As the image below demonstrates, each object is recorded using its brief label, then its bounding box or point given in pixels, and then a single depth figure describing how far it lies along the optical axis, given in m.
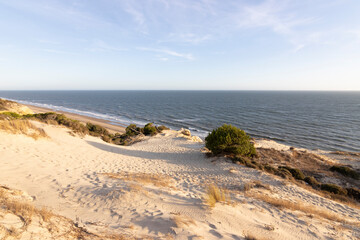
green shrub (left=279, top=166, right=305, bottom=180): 11.09
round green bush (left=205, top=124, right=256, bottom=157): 12.82
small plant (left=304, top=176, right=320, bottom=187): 10.43
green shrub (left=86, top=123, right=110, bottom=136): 20.35
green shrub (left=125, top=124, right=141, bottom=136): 23.56
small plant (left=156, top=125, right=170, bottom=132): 24.99
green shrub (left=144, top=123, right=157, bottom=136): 23.54
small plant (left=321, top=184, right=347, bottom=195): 9.56
